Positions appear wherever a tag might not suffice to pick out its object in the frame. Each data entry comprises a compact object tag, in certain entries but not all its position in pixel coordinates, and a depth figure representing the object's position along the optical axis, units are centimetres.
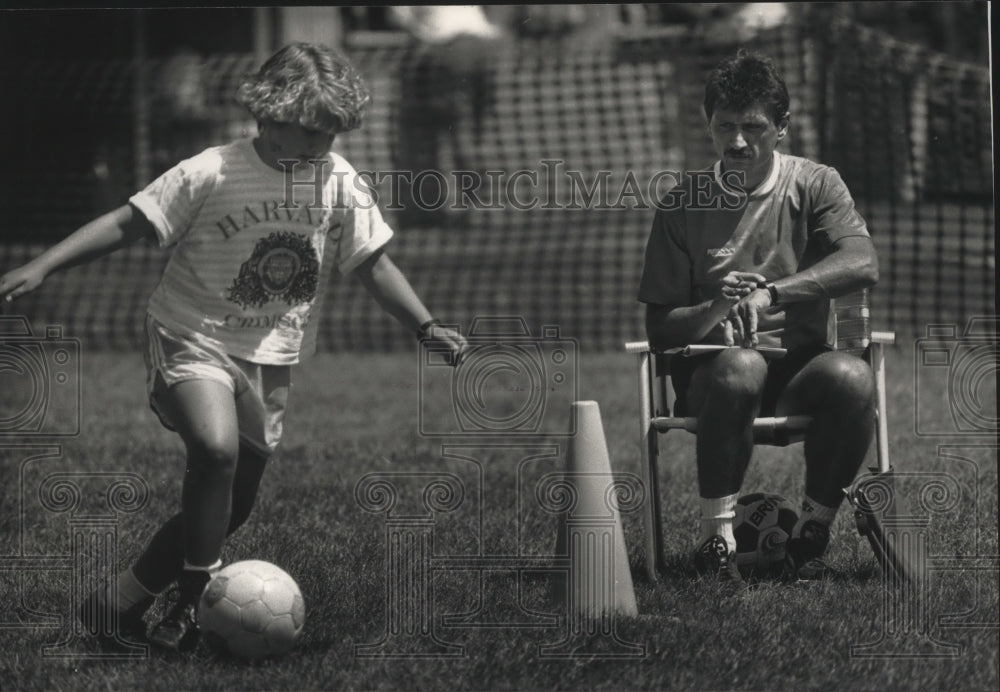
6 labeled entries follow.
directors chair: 999
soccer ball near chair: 1009
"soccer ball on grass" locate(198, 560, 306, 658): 807
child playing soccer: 834
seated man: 984
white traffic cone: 905
